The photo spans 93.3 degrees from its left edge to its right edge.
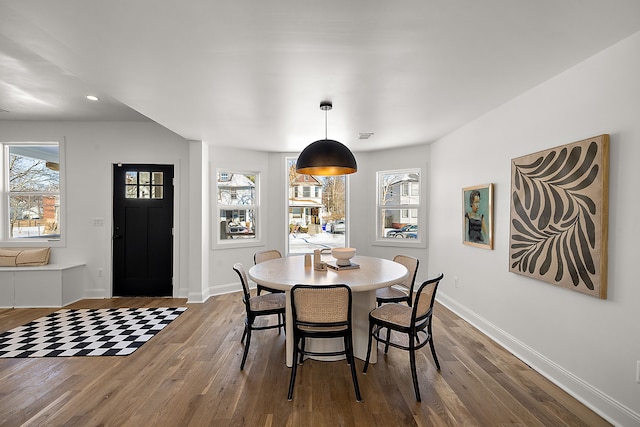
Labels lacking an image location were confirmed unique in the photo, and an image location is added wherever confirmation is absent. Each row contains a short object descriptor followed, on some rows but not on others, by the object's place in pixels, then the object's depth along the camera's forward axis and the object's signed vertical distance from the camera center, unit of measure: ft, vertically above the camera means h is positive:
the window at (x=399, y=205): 17.02 +0.38
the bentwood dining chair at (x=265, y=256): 11.70 -1.83
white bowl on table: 9.95 -1.45
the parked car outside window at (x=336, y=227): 18.37 -0.97
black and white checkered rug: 9.70 -4.53
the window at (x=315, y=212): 18.13 -0.06
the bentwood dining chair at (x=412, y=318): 7.40 -2.77
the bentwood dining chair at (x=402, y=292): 9.80 -2.72
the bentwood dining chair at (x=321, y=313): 7.06 -2.44
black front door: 15.46 -1.01
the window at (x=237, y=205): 16.94 +0.29
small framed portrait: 10.77 -0.14
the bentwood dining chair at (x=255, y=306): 8.78 -2.88
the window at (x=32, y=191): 15.31 +0.91
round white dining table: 7.88 -1.87
